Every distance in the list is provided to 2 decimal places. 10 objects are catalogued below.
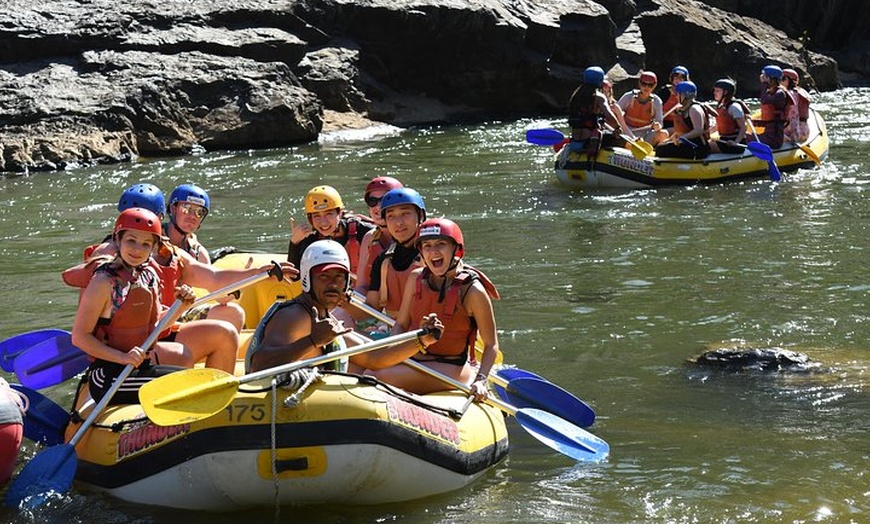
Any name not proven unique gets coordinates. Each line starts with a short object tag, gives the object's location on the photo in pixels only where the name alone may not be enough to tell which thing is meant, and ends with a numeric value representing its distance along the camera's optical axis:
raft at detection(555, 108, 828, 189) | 29.02
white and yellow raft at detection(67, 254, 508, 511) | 9.87
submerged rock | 14.60
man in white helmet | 10.32
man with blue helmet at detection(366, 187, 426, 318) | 13.33
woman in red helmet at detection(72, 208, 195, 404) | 11.02
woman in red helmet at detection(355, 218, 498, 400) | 11.73
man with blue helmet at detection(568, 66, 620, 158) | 28.03
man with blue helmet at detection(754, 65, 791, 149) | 30.73
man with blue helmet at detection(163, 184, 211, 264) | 13.87
